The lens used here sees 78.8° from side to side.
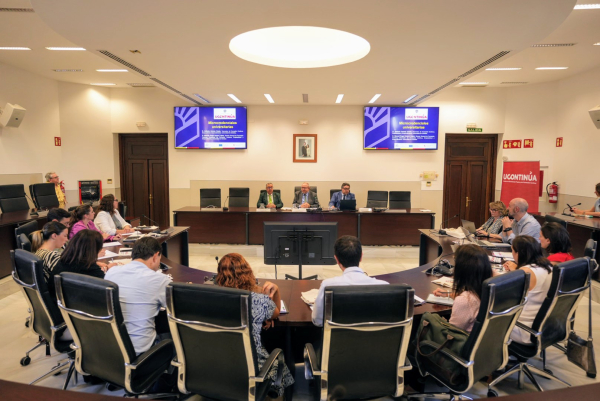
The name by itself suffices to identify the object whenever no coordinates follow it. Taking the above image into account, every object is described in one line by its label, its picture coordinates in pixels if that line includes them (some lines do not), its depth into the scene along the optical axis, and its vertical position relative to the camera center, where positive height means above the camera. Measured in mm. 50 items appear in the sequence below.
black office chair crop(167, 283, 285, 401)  1619 -817
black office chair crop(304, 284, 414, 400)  1653 -807
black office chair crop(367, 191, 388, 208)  7552 -526
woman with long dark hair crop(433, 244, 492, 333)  2074 -638
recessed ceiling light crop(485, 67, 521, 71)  6402 +1865
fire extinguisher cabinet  7820 -488
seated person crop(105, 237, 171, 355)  2037 -721
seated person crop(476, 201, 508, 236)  4539 -552
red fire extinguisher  7545 -350
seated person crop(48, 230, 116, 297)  2461 -585
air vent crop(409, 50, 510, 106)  4437 +1457
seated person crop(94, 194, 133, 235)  4383 -622
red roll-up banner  6832 -142
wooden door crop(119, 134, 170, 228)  8805 -128
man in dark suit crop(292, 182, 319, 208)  7289 -510
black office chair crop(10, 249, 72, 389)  2201 -817
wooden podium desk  6652 -939
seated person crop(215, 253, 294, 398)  1912 -682
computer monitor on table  3400 -664
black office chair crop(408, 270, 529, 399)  1835 -898
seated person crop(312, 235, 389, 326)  1976 -583
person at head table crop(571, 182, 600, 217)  5484 -550
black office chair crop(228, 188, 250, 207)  7602 -539
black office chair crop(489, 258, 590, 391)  2250 -898
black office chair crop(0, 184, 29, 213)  5727 -489
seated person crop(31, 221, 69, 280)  2990 -576
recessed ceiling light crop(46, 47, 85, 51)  5387 +1780
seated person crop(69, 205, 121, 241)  3971 -537
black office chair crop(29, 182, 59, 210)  6344 -467
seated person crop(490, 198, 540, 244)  4031 -543
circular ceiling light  4930 +1862
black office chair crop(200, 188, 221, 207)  7434 -537
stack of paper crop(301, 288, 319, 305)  2406 -842
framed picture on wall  8547 +605
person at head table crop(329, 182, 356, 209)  7103 -482
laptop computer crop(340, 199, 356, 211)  6683 -585
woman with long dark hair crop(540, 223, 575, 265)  2961 -551
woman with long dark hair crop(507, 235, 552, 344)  2385 -663
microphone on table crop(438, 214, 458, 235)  4619 -737
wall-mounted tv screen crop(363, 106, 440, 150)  8219 +1048
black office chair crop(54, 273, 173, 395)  1774 -867
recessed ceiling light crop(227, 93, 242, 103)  7146 +1508
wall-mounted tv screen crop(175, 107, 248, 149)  8383 +1013
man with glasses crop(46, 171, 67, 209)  6859 -305
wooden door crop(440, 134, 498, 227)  8523 -49
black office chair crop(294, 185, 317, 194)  7887 -364
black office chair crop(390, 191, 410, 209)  7449 -545
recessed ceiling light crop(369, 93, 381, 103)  7066 +1515
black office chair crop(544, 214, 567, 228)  4289 -539
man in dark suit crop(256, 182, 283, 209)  7308 -556
